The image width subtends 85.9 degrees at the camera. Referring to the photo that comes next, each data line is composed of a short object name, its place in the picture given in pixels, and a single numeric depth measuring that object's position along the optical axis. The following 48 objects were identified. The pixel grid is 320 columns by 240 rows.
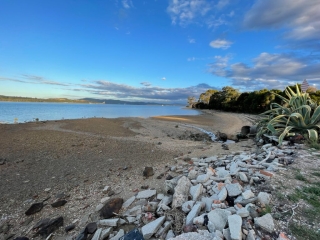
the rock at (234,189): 2.60
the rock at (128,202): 3.08
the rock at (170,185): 3.17
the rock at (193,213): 2.23
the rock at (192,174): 3.60
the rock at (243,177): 3.09
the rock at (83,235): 2.40
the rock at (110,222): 2.57
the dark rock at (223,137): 10.09
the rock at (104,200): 3.36
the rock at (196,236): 1.82
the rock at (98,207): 3.08
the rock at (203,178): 3.26
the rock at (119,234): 2.31
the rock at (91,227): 2.51
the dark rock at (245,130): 9.83
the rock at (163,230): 2.16
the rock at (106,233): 2.36
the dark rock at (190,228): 2.06
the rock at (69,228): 2.71
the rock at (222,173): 3.42
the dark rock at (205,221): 2.10
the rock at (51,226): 2.67
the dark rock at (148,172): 4.45
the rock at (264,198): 2.36
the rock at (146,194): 3.27
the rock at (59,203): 3.42
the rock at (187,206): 2.49
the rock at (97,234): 2.36
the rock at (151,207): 2.74
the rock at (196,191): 2.76
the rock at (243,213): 2.08
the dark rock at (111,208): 2.85
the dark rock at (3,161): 5.64
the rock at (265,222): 1.92
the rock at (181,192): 2.68
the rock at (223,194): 2.54
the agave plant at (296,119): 5.88
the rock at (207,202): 2.45
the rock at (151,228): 2.14
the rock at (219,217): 1.99
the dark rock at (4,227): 2.83
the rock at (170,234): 2.12
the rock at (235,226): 1.77
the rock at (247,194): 2.49
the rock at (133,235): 2.02
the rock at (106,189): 3.80
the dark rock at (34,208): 3.24
